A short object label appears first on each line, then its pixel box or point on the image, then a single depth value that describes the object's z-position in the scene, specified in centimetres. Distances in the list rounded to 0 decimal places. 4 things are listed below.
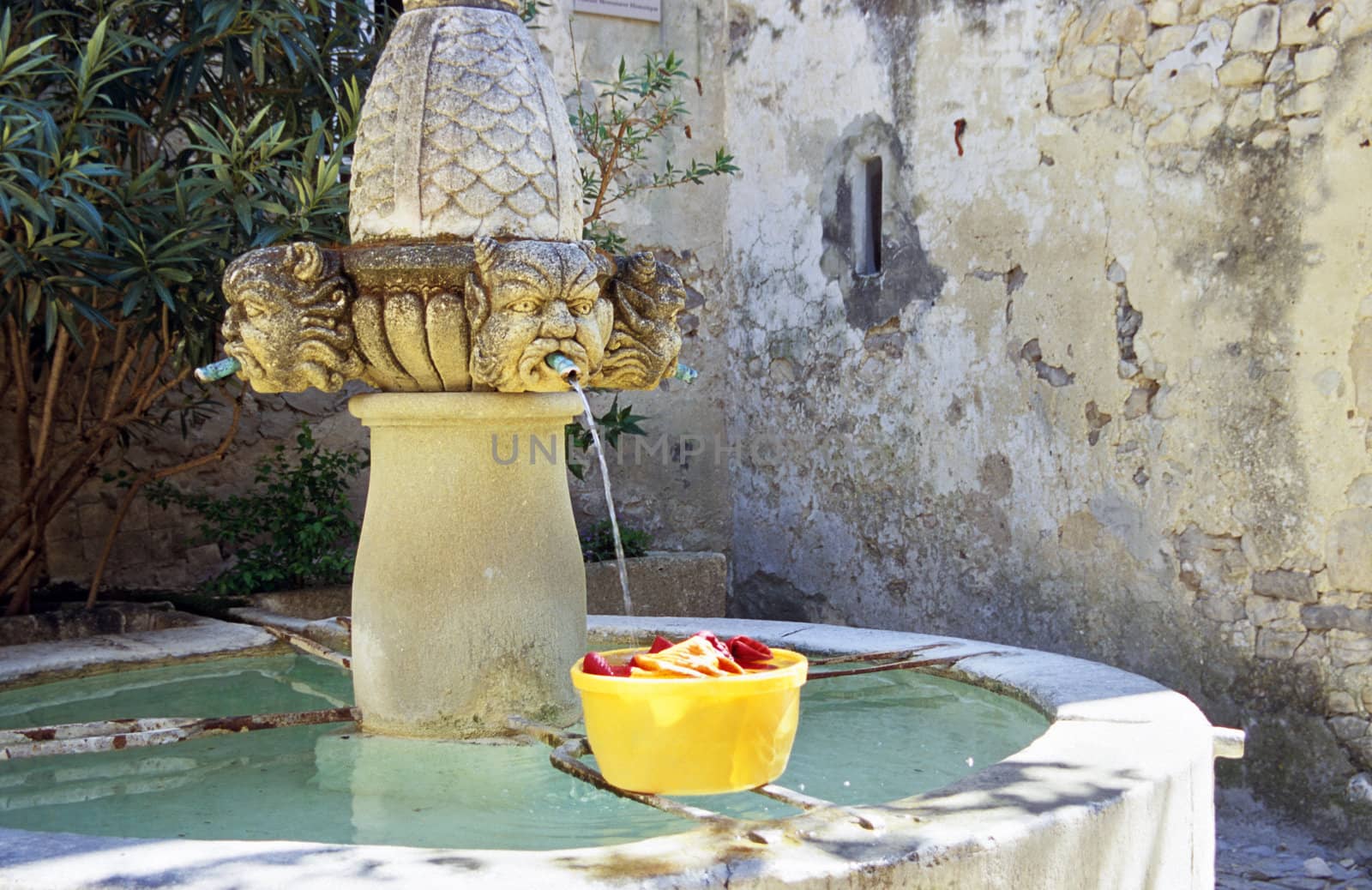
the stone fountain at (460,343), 253
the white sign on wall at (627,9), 593
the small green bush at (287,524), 455
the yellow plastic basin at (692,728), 191
